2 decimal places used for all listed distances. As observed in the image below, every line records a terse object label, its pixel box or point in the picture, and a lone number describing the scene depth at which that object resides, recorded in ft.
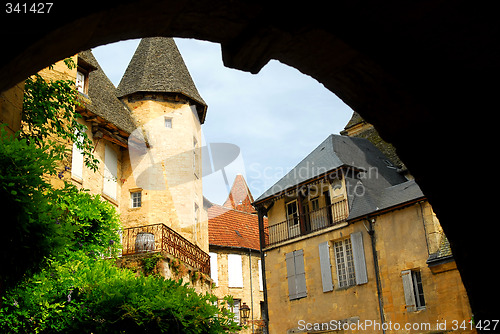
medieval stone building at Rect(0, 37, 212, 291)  57.41
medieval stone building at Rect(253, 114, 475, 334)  49.60
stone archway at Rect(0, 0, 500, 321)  7.70
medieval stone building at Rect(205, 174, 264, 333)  90.38
